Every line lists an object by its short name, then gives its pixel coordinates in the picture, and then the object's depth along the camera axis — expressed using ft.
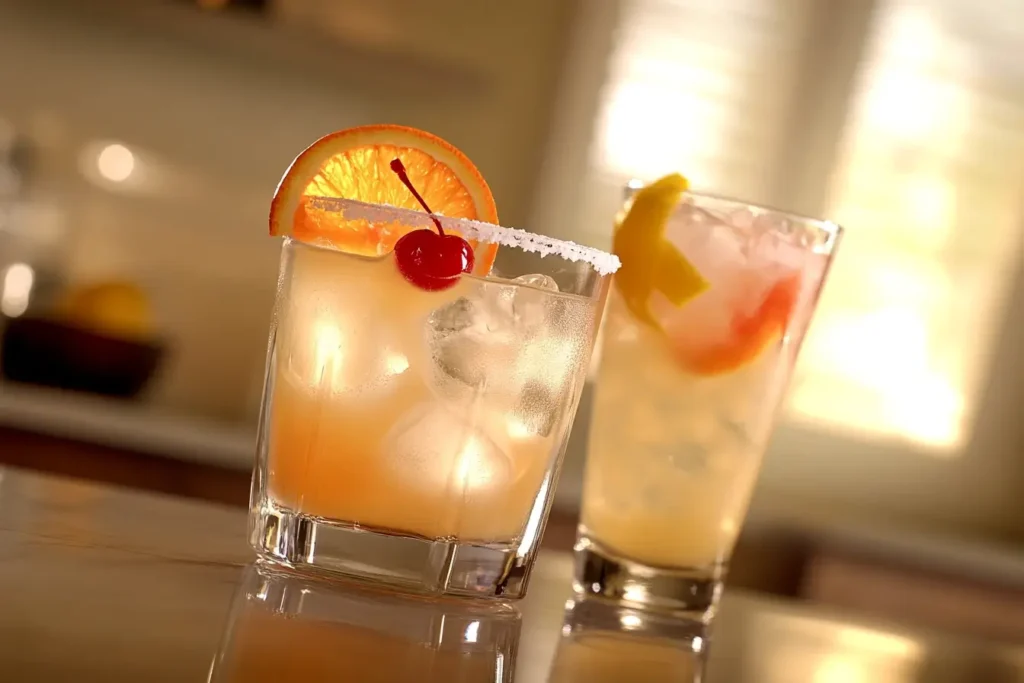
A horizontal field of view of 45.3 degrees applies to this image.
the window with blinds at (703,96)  9.21
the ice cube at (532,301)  1.96
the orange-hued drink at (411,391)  1.92
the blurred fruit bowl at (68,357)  7.59
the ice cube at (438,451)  1.94
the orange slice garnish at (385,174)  2.10
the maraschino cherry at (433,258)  1.85
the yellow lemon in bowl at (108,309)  7.76
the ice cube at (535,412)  2.01
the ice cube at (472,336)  1.94
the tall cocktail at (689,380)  2.31
